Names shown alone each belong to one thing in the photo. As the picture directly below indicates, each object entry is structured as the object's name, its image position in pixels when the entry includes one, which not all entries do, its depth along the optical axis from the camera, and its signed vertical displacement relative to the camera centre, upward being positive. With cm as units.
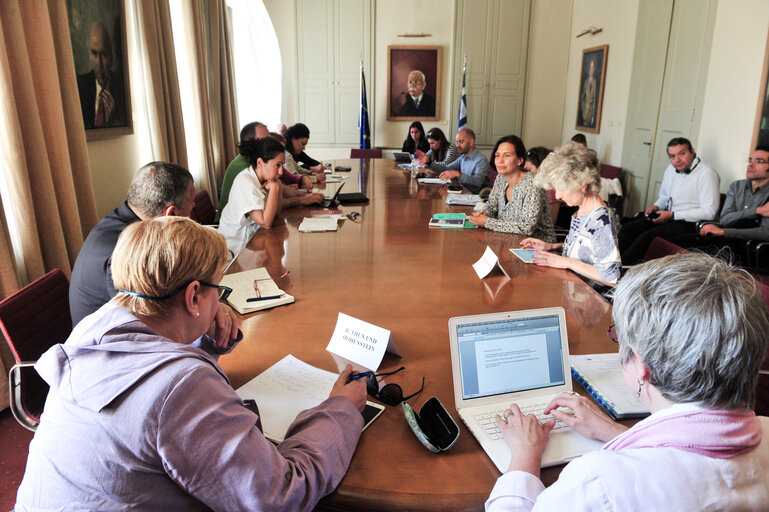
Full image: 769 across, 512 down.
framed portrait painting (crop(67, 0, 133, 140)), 345 +32
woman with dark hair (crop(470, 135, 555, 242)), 317 -55
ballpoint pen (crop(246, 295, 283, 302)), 196 -68
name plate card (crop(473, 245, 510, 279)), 227 -66
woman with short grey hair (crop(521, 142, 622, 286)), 241 -51
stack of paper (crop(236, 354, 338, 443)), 122 -70
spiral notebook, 126 -69
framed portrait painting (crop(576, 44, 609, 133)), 722 +32
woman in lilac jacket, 84 -50
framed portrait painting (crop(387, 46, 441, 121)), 866 +46
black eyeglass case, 114 -69
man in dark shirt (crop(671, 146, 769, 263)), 387 -78
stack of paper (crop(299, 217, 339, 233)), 317 -68
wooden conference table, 105 -70
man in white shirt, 456 -82
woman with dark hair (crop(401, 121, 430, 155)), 803 -38
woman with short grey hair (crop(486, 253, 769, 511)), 73 -43
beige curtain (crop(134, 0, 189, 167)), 436 +27
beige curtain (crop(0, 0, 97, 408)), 252 -15
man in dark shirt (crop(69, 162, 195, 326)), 195 -41
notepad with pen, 192 -68
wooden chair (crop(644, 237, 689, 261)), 272 -71
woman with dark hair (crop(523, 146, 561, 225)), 493 -52
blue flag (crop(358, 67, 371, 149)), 852 -14
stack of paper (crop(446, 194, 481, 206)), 407 -68
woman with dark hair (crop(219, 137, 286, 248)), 326 -51
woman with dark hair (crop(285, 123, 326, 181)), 593 -38
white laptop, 126 -60
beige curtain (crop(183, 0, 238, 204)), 570 +33
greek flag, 827 +3
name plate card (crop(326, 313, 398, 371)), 149 -65
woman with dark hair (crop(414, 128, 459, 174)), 679 -52
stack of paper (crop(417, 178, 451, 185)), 518 -67
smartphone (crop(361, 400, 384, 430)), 123 -70
